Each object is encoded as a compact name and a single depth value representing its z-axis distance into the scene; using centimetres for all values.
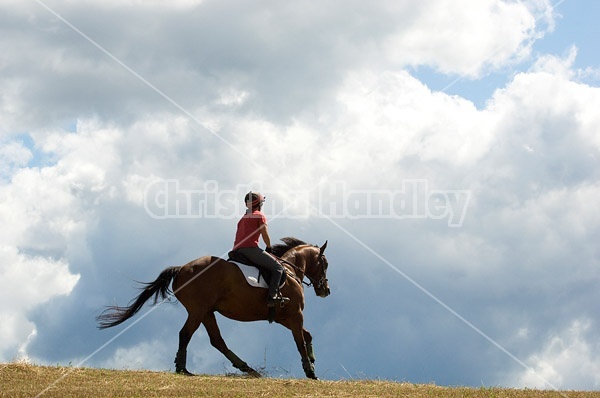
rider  1688
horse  1658
